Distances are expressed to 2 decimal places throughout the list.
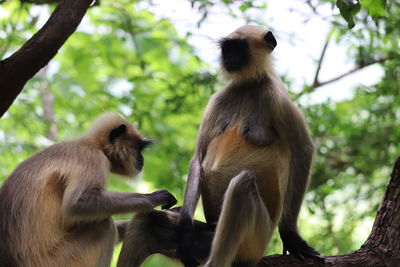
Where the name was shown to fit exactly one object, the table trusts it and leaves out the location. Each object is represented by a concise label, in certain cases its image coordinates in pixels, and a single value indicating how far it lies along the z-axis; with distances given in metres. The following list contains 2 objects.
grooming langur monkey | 8.73
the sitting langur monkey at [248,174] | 9.37
